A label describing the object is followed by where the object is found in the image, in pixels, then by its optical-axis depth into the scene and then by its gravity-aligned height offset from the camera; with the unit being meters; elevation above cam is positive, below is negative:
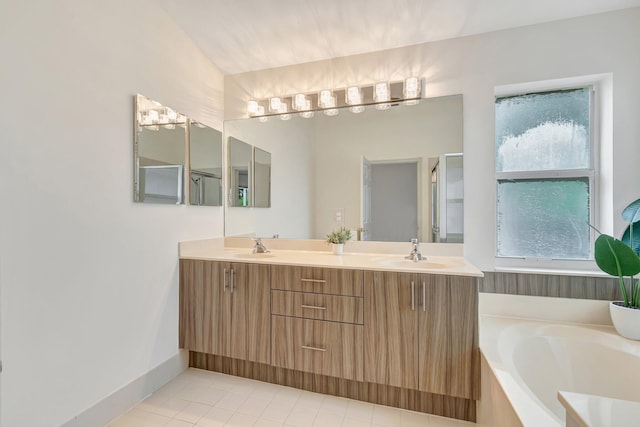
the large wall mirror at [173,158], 1.80 +0.39
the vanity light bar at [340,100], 2.17 +0.92
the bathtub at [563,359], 1.44 -0.75
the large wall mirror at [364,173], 2.12 +0.33
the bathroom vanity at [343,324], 1.59 -0.68
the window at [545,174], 1.99 +0.29
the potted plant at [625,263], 1.56 -0.26
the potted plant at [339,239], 2.25 -0.19
